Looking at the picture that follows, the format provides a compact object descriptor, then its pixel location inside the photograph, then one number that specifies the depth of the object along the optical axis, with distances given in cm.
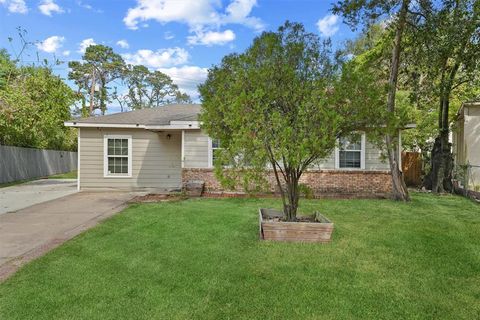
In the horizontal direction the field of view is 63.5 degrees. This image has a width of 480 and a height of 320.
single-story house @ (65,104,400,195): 1355
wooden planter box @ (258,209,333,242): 620
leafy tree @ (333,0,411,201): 1141
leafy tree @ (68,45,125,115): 4166
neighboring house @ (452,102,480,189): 1464
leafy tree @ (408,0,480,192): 1057
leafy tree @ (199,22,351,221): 591
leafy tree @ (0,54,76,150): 1483
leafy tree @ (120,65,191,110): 4798
